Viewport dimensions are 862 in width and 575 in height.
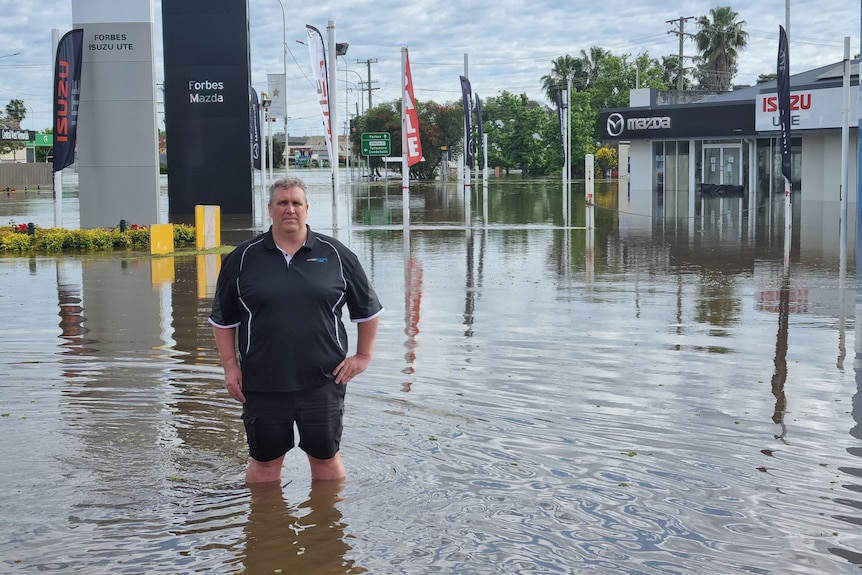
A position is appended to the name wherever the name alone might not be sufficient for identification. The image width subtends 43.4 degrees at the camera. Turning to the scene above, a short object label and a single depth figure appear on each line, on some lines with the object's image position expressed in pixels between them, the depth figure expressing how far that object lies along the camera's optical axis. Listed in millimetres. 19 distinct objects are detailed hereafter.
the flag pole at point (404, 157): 28944
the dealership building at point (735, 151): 38809
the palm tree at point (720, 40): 92562
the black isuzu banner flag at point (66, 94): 25141
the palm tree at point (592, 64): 114250
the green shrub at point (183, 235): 24250
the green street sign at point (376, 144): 83750
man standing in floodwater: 5320
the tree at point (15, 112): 136562
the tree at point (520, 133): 90125
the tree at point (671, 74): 109938
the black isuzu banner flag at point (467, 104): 39219
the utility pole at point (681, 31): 83919
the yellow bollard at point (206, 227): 22625
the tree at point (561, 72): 116312
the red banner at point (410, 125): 29312
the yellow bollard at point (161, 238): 21750
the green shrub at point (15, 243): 22672
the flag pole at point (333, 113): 27328
